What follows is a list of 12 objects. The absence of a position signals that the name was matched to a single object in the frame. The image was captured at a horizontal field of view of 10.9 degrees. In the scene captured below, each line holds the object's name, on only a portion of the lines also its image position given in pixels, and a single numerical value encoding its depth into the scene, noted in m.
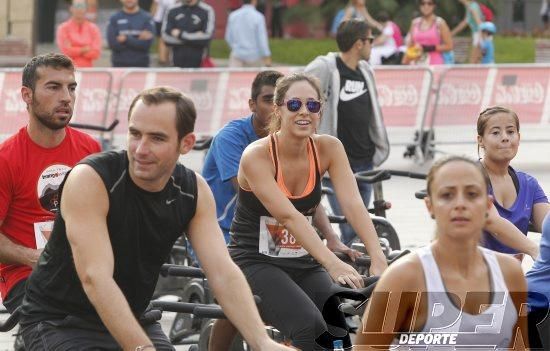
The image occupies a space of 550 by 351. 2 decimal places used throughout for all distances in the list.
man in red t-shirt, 12.69
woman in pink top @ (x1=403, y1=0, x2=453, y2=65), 39.17
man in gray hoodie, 20.61
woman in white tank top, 8.68
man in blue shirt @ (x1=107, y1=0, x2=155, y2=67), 36.76
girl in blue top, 13.11
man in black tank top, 9.14
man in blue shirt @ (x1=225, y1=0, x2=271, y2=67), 40.67
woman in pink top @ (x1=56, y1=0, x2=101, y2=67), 35.75
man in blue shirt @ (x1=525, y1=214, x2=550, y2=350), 10.83
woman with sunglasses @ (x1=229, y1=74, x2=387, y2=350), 12.32
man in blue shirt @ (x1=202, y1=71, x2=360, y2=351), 14.89
